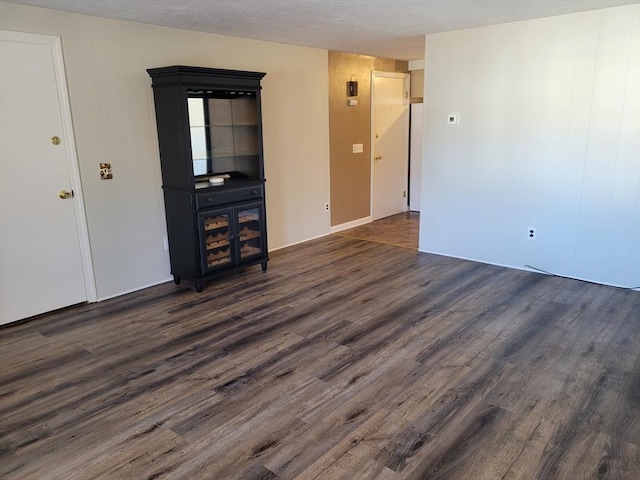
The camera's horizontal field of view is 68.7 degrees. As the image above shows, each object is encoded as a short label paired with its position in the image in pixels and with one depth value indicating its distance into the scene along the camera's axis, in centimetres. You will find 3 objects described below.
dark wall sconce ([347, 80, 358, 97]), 625
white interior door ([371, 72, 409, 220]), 683
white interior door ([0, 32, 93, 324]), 350
